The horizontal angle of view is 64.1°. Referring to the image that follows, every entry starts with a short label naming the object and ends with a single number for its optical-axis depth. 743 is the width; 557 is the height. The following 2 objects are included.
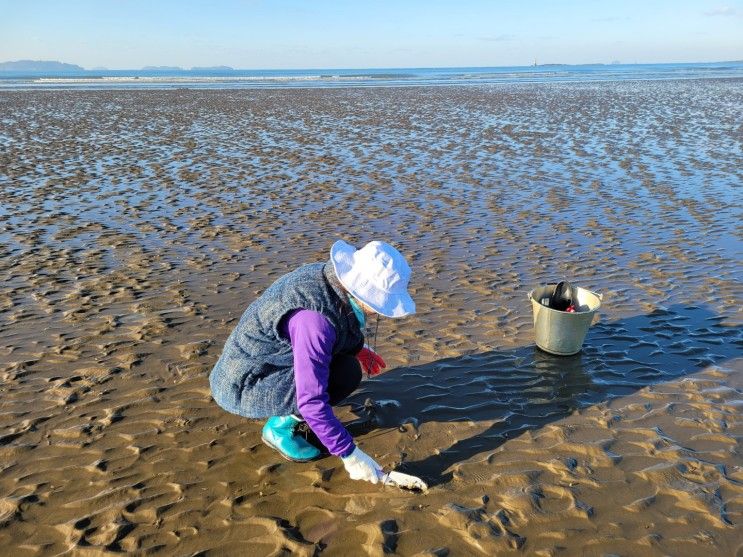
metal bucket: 4.69
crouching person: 3.03
